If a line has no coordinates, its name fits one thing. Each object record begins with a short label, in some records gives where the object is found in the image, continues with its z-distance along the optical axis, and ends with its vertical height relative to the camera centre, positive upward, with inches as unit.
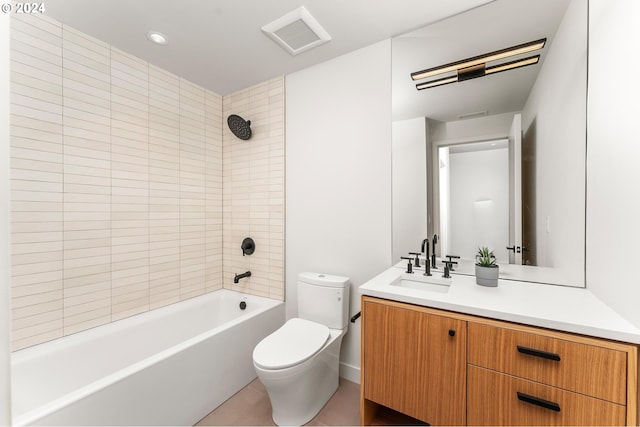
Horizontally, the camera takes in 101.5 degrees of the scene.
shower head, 93.5 +30.8
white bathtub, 48.5 -36.7
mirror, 52.9 +16.8
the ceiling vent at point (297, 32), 63.8 +47.6
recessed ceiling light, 69.7 +47.4
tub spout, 93.2 -23.5
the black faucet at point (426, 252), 62.9 -10.4
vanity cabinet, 35.6 -25.5
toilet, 55.8 -31.7
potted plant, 54.7 -12.4
